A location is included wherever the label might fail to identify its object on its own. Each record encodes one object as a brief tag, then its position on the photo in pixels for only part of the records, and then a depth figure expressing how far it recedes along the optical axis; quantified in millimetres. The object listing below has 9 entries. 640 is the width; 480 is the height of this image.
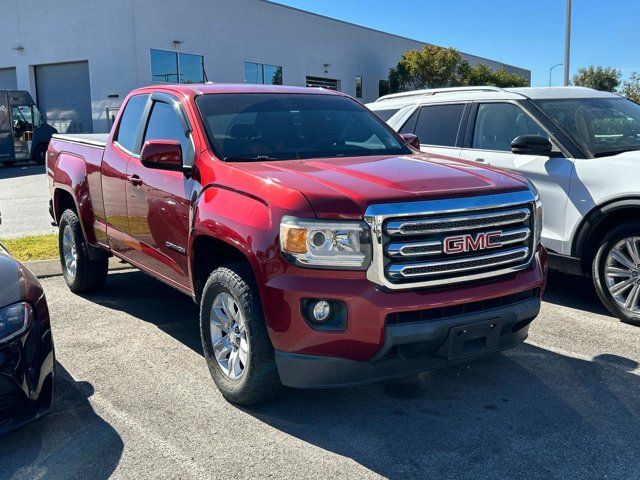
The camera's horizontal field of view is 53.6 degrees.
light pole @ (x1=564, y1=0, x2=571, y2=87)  18469
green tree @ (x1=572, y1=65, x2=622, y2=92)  36438
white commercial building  29047
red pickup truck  3242
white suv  5113
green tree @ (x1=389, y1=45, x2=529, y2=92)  43844
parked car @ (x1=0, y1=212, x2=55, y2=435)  3137
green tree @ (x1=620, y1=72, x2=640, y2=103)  33538
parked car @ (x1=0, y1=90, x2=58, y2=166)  24844
